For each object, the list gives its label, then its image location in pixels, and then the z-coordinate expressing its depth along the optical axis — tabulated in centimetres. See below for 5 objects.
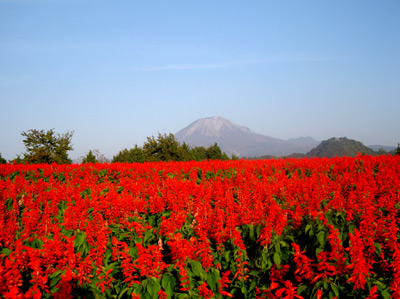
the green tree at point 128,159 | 3589
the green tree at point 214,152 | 5592
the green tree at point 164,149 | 3398
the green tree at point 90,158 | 3427
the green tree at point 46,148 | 3547
